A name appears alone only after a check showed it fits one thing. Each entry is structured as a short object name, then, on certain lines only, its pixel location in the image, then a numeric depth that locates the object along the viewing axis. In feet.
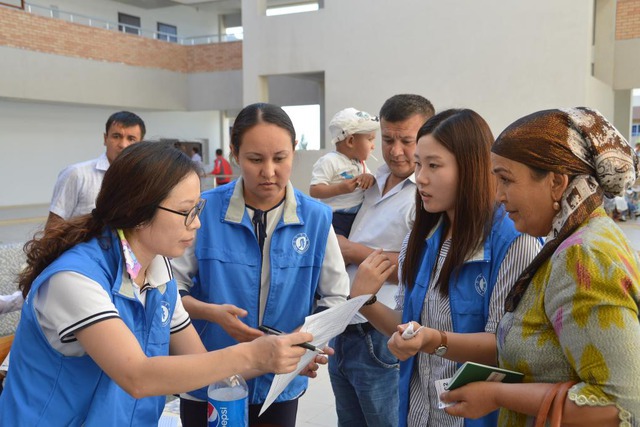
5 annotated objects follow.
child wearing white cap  9.04
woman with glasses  4.13
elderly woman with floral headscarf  3.48
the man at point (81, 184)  12.96
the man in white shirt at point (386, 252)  7.27
